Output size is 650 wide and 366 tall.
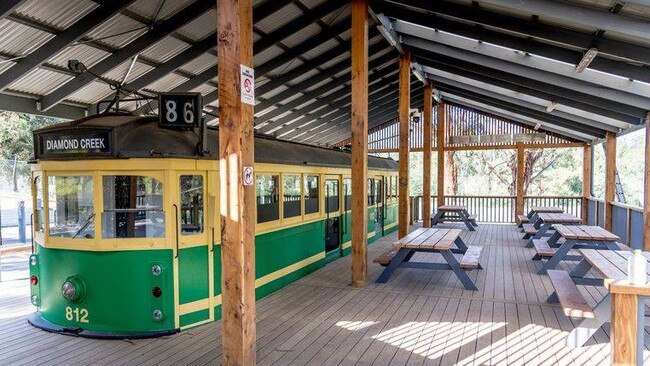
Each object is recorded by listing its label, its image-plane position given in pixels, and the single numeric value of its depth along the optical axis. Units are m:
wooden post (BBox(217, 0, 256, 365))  3.34
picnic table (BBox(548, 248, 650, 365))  3.17
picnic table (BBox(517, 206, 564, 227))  11.47
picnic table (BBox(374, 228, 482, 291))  6.20
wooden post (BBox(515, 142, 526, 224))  14.24
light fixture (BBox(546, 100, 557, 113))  10.05
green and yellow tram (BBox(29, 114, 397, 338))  4.40
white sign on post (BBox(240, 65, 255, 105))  3.41
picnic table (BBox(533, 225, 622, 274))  6.58
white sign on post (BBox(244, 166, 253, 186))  3.47
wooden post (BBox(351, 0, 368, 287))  6.36
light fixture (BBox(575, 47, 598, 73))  5.67
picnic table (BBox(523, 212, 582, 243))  9.24
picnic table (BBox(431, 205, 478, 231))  12.76
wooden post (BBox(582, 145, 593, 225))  14.20
